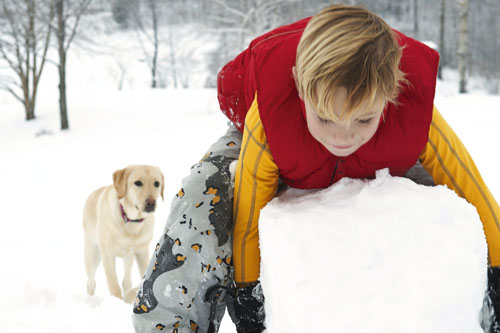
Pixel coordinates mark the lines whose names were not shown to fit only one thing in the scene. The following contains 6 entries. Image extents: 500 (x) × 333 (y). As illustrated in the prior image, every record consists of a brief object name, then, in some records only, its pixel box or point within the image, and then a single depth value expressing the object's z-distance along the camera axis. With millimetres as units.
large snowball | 1115
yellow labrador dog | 3203
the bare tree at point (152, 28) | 18828
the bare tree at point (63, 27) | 10297
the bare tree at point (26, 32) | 10461
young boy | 1174
